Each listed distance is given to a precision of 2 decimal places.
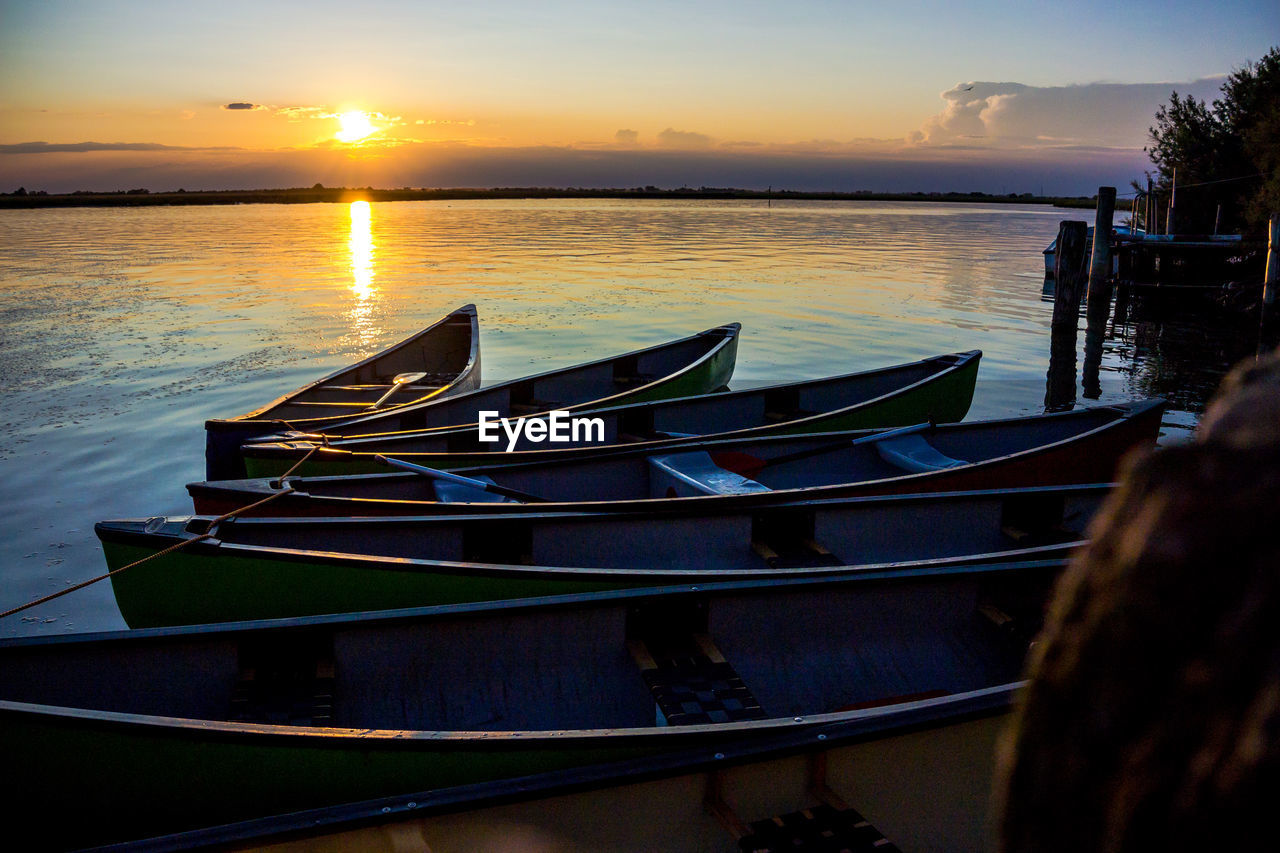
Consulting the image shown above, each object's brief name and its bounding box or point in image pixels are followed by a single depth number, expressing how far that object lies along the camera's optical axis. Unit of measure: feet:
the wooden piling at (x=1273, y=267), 67.62
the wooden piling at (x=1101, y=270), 77.61
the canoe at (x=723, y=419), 25.07
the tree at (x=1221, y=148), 116.37
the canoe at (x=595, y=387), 31.37
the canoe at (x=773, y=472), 20.95
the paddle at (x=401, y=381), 35.17
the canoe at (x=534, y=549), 16.69
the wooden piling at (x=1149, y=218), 113.50
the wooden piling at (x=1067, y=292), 64.03
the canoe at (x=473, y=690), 11.05
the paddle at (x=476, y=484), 22.68
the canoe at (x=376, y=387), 27.27
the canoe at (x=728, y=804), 9.65
